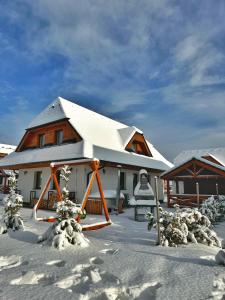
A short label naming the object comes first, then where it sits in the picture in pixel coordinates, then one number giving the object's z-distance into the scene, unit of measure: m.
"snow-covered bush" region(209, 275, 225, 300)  2.91
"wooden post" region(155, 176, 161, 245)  5.50
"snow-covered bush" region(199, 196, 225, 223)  9.82
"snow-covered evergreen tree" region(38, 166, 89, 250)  5.12
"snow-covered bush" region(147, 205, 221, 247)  5.59
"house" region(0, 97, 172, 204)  14.42
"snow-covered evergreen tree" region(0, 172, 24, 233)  7.11
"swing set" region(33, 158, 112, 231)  7.81
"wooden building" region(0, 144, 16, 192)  26.36
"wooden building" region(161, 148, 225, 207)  15.27
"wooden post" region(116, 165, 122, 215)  13.11
